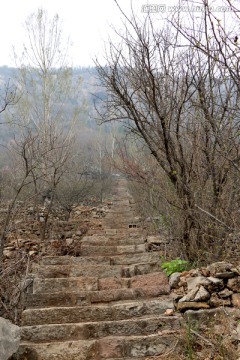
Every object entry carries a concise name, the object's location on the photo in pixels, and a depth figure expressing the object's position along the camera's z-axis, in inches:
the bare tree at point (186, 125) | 181.5
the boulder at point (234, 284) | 147.5
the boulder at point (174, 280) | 167.9
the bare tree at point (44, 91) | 566.6
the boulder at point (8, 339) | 119.4
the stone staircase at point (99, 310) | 129.1
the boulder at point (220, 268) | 154.4
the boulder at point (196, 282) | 150.9
